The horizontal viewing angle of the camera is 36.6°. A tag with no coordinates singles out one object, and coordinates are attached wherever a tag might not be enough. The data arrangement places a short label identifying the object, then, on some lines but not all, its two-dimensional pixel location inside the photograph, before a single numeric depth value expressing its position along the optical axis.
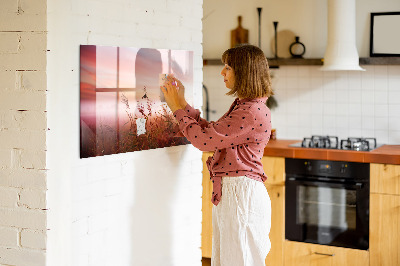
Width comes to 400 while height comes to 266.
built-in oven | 4.19
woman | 2.73
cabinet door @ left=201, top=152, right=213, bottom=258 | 4.79
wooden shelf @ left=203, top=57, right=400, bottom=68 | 4.57
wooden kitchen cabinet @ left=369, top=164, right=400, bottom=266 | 4.06
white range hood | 4.52
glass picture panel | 2.48
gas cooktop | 4.37
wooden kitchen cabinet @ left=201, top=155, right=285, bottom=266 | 4.44
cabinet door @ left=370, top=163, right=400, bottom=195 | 4.05
